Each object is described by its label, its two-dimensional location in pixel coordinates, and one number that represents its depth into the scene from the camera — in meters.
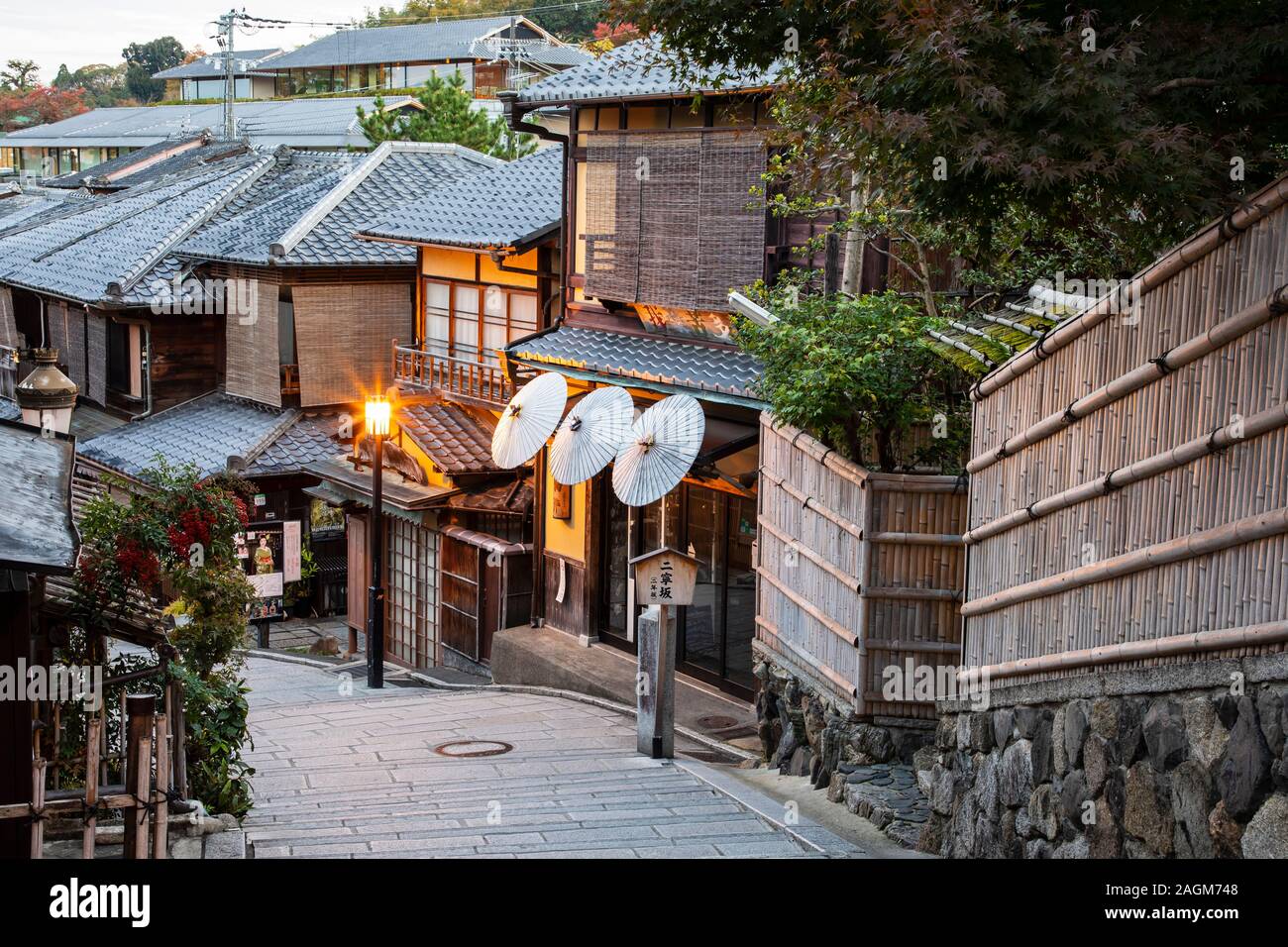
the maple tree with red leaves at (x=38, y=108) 79.50
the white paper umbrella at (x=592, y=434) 17.53
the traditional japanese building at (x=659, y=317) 18.06
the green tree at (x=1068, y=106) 7.86
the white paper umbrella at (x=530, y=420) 18.66
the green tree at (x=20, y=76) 85.19
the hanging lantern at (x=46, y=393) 15.18
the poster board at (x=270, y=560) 25.75
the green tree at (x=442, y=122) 38.81
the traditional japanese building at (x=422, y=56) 62.94
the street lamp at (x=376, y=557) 20.69
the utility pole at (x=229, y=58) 45.66
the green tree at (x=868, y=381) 11.30
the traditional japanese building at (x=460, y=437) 23.72
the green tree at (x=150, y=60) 87.69
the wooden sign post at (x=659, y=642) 13.58
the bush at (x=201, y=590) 10.40
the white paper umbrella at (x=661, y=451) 16.05
